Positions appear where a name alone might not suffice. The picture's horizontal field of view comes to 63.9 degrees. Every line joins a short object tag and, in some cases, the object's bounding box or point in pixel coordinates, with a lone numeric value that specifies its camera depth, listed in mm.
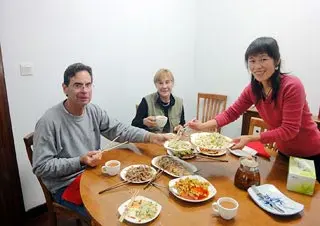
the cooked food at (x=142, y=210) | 1008
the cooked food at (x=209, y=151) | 1600
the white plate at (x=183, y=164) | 1379
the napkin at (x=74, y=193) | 1490
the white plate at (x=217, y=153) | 1620
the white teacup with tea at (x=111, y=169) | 1335
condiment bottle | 1215
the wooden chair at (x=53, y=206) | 1567
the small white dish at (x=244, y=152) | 1612
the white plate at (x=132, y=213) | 983
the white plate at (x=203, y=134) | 1531
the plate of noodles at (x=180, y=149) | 1568
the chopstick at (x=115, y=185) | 1212
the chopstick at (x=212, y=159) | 1562
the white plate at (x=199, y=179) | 1137
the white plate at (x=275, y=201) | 1053
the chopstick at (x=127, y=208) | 995
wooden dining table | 1020
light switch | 2057
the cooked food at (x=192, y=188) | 1146
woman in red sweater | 1409
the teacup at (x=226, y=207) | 999
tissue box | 1189
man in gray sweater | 1444
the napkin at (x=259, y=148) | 1625
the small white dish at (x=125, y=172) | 1296
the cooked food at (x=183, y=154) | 1567
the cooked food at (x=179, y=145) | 1582
